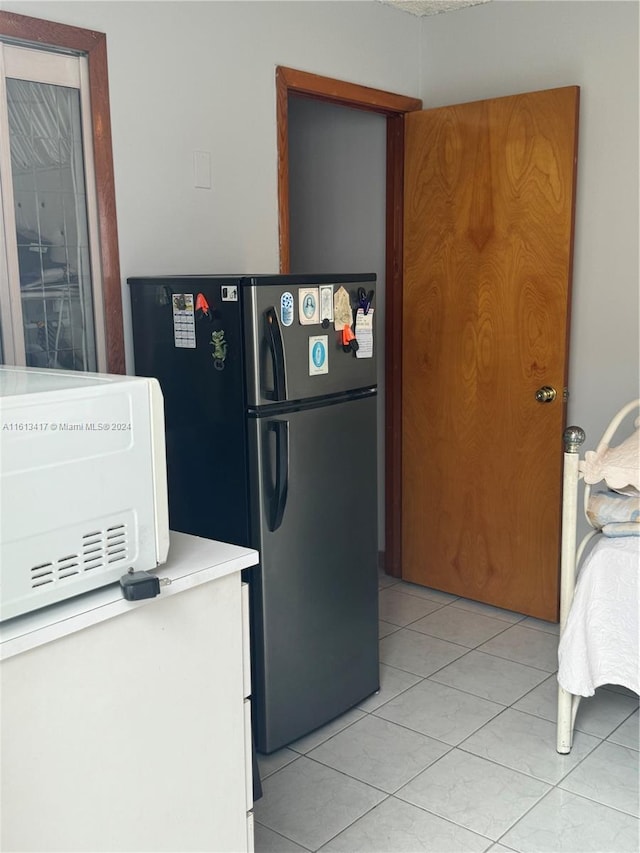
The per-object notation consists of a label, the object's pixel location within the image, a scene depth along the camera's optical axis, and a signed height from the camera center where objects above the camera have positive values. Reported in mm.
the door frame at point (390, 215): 3072 +267
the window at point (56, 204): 2312 +230
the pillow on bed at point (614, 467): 2361 -527
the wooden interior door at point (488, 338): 3232 -237
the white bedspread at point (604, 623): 2293 -938
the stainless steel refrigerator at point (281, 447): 2365 -481
